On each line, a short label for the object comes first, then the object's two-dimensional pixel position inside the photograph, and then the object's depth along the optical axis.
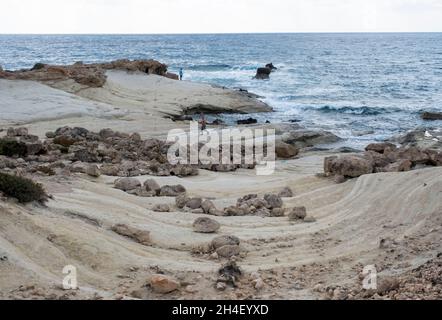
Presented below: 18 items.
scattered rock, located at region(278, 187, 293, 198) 11.65
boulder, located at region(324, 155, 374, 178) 12.20
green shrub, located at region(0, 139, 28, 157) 13.07
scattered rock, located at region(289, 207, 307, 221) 9.93
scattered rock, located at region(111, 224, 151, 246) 8.44
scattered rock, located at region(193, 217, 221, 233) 9.05
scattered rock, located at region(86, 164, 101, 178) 11.80
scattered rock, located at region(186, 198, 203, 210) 10.41
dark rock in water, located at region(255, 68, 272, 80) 53.00
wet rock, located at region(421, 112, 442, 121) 28.84
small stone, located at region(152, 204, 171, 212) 10.08
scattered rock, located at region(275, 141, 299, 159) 18.22
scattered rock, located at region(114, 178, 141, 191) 11.22
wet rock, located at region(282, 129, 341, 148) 20.96
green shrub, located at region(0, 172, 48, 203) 8.22
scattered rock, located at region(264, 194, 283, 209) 10.66
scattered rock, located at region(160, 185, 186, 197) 11.22
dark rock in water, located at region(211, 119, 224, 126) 25.93
